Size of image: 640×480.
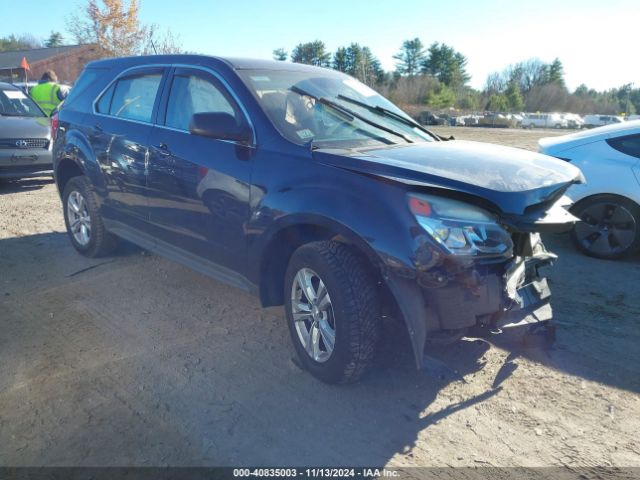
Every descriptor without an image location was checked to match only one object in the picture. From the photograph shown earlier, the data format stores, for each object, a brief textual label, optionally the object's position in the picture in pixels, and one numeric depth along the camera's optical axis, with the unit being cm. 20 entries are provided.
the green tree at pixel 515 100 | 8062
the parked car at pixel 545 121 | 5291
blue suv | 277
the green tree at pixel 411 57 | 9044
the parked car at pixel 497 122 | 4865
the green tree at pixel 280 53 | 6406
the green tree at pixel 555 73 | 9506
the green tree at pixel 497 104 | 7425
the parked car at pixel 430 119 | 4509
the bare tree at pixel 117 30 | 2653
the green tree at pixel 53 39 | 9081
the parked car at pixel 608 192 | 565
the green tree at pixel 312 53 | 6992
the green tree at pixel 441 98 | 6938
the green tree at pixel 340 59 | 7457
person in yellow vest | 1183
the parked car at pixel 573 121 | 5531
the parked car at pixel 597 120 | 4996
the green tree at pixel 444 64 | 8825
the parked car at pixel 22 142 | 905
